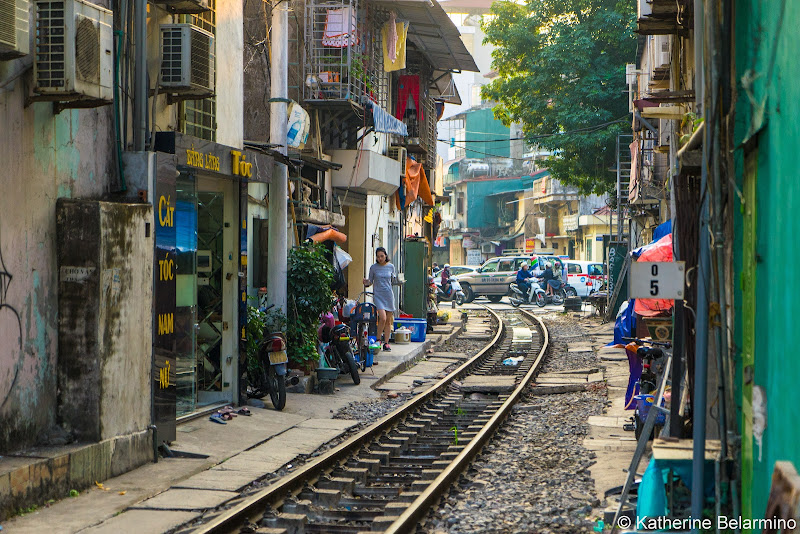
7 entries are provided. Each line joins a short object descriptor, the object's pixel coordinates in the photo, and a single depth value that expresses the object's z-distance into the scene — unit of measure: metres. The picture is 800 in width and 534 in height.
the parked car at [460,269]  44.45
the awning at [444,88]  30.02
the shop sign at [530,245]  64.25
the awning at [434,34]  20.86
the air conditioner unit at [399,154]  24.80
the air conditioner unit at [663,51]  17.89
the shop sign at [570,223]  57.22
